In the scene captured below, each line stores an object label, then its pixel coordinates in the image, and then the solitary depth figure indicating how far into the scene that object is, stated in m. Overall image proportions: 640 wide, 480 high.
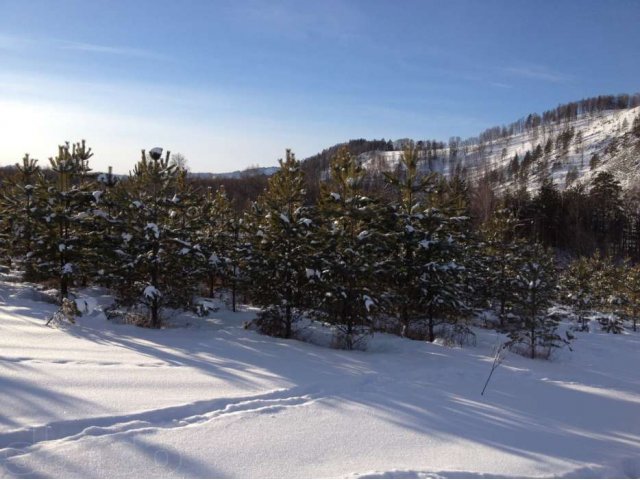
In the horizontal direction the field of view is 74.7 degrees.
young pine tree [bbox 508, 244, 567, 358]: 11.48
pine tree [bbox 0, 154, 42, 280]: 13.09
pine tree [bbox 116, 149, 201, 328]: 11.63
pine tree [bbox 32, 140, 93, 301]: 12.55
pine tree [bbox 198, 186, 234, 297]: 15.22
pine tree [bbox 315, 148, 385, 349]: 11.18
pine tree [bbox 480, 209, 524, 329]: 17.92
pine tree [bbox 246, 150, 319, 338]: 11.47
